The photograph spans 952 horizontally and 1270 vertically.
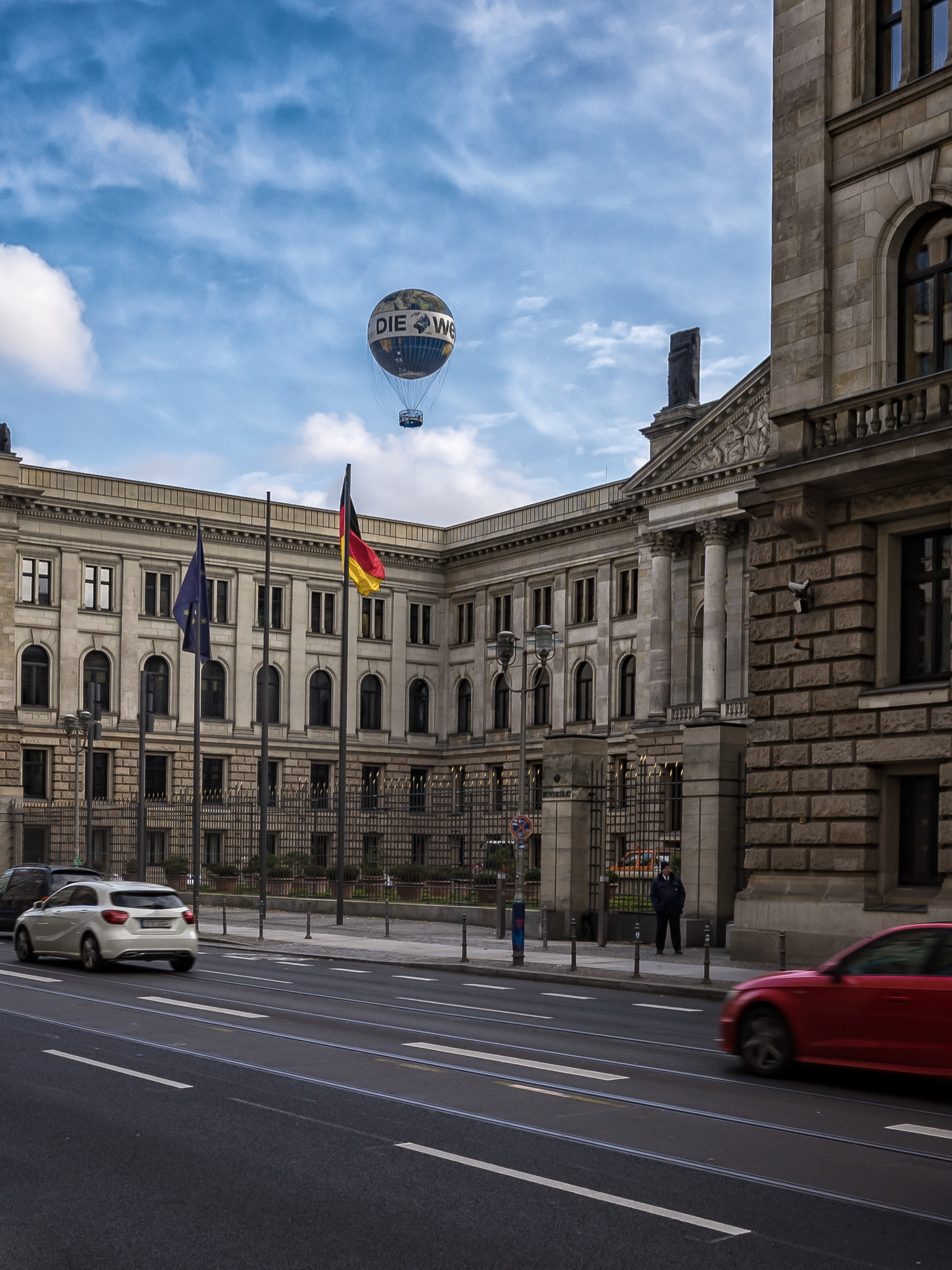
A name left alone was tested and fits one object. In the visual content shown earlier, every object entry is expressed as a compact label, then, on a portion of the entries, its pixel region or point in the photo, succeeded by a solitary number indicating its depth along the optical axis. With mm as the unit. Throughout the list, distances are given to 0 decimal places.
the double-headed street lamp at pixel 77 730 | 54844
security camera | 24250
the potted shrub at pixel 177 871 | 55844
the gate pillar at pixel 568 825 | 32438
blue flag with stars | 44094
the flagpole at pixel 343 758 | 38469
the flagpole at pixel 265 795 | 39219
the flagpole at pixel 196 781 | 43375
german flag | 40906
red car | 12438
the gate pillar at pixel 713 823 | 29203
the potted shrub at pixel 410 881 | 42938
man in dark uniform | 28469
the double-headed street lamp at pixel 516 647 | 28859
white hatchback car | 23891
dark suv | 30406
